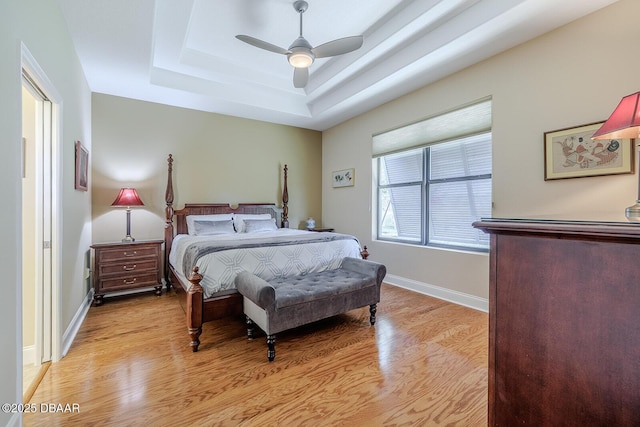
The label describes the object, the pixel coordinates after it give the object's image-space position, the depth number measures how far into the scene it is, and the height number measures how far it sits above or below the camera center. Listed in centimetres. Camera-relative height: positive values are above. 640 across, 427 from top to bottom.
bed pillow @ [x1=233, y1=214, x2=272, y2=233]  435 -9
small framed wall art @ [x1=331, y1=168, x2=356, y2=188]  512 +66
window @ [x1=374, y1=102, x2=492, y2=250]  341 +31
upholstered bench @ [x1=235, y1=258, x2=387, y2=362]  222 -71
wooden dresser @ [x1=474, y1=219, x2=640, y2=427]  63 -27
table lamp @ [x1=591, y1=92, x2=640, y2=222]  140 +47
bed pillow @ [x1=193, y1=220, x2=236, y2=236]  396 -21
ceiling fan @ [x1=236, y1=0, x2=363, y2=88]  263 +157
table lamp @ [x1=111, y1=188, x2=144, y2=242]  365 +15
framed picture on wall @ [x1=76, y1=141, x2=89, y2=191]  279 +47
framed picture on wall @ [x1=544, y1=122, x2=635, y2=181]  227 +52
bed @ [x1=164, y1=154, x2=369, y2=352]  251 -41
